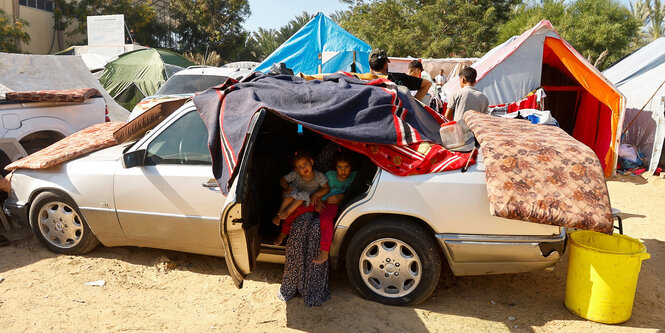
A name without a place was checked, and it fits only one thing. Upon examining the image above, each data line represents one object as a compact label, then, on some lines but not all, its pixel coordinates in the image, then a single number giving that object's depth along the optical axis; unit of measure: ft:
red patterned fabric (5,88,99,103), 20.34
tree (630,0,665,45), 113.80
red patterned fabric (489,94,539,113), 28.66
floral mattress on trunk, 9.93
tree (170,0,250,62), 106.73
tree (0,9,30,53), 65.31
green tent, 49.08
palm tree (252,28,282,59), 107.55
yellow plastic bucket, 10.95
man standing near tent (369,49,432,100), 17.97
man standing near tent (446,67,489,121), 18.29
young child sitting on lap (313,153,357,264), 12.09
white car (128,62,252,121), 29.91
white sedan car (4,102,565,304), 11.03
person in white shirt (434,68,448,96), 50.37
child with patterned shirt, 12.51
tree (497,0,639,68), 65.87
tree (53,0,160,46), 85.51
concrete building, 79.77
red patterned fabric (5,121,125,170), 14.71
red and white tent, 27.55
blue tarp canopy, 37.70
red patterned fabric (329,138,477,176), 11.28
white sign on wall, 66.33
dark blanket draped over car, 11.16
